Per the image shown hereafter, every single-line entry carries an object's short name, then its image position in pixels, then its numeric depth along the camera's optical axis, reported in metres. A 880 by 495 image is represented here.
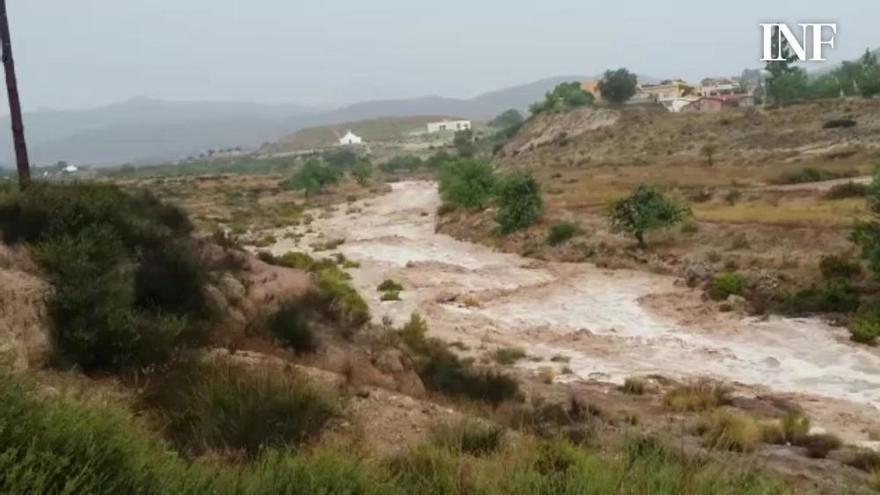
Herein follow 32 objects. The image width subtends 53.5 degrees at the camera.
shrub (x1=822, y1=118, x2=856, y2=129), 77.35
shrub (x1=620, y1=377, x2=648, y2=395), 19.27
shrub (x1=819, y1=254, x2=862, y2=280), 30.00
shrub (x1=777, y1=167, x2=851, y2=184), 52.53
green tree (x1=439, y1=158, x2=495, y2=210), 59.41
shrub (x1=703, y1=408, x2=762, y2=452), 13.17
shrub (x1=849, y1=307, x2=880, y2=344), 24.59
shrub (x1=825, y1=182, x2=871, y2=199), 42.44
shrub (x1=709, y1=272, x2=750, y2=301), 31.06
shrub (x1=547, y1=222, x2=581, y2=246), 44.44
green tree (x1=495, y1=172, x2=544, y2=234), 49.09
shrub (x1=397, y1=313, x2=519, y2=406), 16.11
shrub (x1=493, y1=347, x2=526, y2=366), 22.91
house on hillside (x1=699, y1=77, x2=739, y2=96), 160.24
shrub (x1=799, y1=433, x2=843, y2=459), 13.74
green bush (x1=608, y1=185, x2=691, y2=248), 40.34
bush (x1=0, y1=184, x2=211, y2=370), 11.53
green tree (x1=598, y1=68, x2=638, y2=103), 122.38
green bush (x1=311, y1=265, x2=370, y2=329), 17.94
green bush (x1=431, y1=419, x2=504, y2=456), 9.59
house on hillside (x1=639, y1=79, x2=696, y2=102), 156.00
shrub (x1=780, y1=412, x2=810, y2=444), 14.79
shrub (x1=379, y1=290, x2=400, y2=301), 32.75
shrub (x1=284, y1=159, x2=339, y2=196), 94.44
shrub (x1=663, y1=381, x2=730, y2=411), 17.55
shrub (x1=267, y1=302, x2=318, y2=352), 15.22
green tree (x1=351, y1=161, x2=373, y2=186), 108.79
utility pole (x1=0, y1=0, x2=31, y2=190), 17.86
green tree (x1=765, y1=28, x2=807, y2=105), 105.31
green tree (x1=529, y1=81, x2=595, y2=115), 129.62
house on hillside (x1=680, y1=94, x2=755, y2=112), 123.49
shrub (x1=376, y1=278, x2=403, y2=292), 34.75
